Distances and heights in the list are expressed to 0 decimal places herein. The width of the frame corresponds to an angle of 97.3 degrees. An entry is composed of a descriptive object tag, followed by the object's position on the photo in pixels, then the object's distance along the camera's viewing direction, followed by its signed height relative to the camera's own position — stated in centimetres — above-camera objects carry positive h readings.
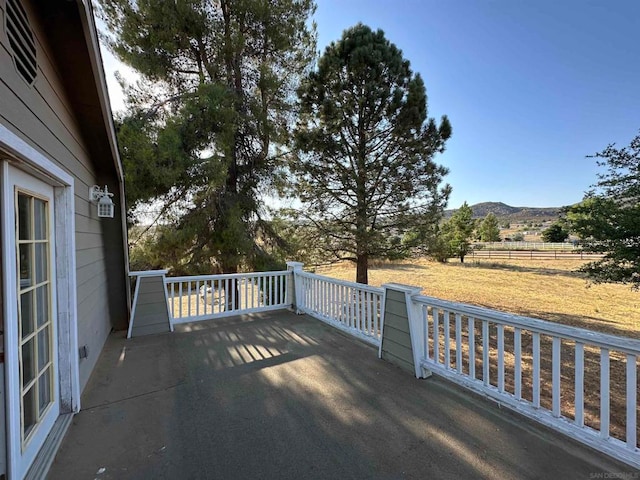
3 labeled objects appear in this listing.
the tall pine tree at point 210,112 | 542 +269
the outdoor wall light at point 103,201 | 336 +46
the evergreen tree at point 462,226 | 2021 +54
